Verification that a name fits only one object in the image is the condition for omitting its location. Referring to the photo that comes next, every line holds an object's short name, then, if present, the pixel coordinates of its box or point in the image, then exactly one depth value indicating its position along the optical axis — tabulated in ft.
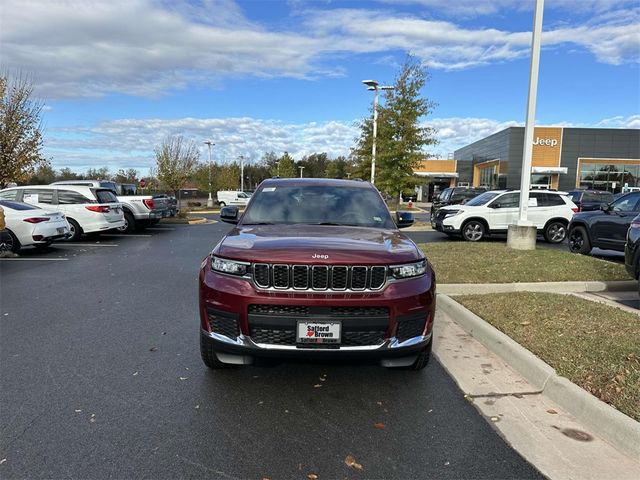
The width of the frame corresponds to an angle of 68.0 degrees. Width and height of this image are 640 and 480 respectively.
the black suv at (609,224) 34.71
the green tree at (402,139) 73.92
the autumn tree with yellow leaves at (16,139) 65.57
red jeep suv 11.19
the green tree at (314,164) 308.58
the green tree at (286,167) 217.99
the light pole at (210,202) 136.64
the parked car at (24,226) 37.70
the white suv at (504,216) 49.06
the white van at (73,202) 47.62
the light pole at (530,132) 34.09
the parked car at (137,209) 59.31
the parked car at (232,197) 136.56
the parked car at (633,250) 22.16
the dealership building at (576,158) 173.99
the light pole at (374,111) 79.00
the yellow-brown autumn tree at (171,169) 90.69
